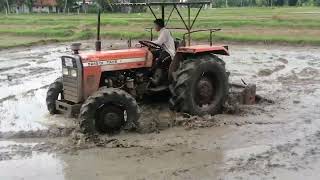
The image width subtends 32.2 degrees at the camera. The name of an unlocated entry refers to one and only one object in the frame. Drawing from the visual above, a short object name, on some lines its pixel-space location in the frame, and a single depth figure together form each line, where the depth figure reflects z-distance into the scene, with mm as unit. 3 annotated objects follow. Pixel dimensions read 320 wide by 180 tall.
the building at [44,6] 82188
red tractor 9203
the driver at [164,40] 10477
